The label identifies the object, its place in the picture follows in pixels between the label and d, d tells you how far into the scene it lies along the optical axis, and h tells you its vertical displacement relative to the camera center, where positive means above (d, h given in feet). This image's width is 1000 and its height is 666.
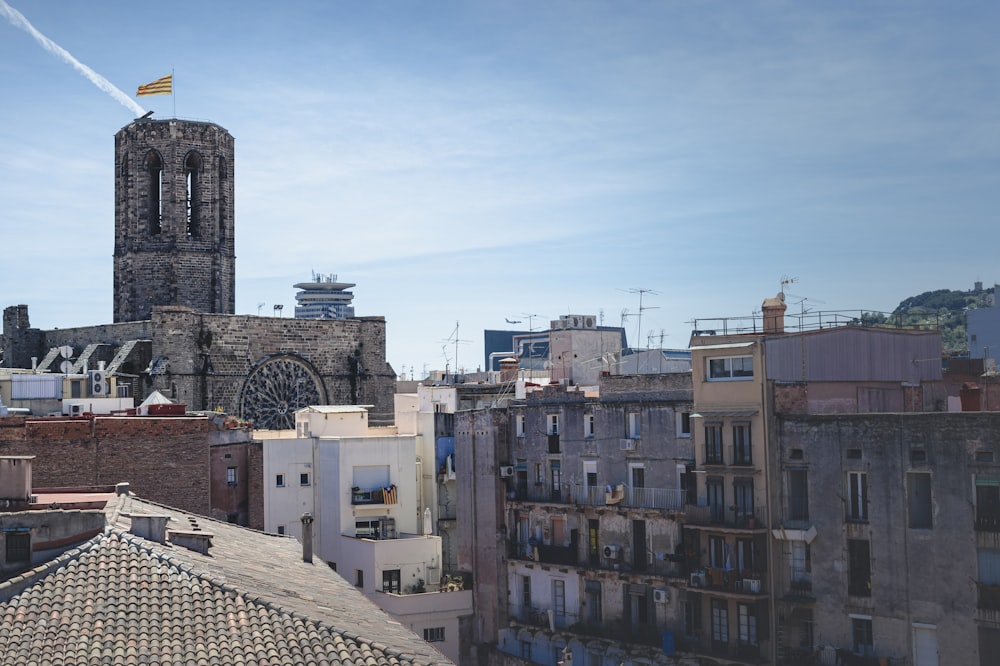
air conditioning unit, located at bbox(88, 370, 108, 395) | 171.12 +3.42
